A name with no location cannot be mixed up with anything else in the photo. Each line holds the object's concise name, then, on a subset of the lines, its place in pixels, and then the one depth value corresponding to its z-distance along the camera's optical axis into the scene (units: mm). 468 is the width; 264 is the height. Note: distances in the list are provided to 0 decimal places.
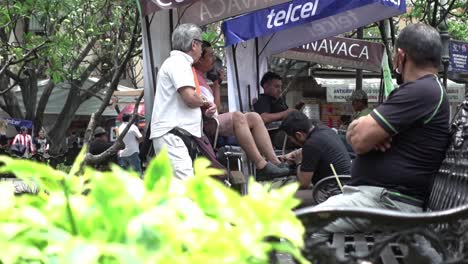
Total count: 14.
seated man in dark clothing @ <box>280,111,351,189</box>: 6078
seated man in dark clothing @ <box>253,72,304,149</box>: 8430
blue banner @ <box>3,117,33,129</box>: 20281
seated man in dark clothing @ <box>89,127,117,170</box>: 16234
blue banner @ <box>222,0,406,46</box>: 7961
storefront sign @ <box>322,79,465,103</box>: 22562
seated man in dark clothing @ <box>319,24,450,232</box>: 3371
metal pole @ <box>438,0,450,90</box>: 12289
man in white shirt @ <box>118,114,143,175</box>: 15820
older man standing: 5453
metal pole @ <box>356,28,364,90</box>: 15102
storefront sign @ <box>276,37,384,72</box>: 11570
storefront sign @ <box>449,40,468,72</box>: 13398
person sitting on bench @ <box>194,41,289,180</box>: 6645
